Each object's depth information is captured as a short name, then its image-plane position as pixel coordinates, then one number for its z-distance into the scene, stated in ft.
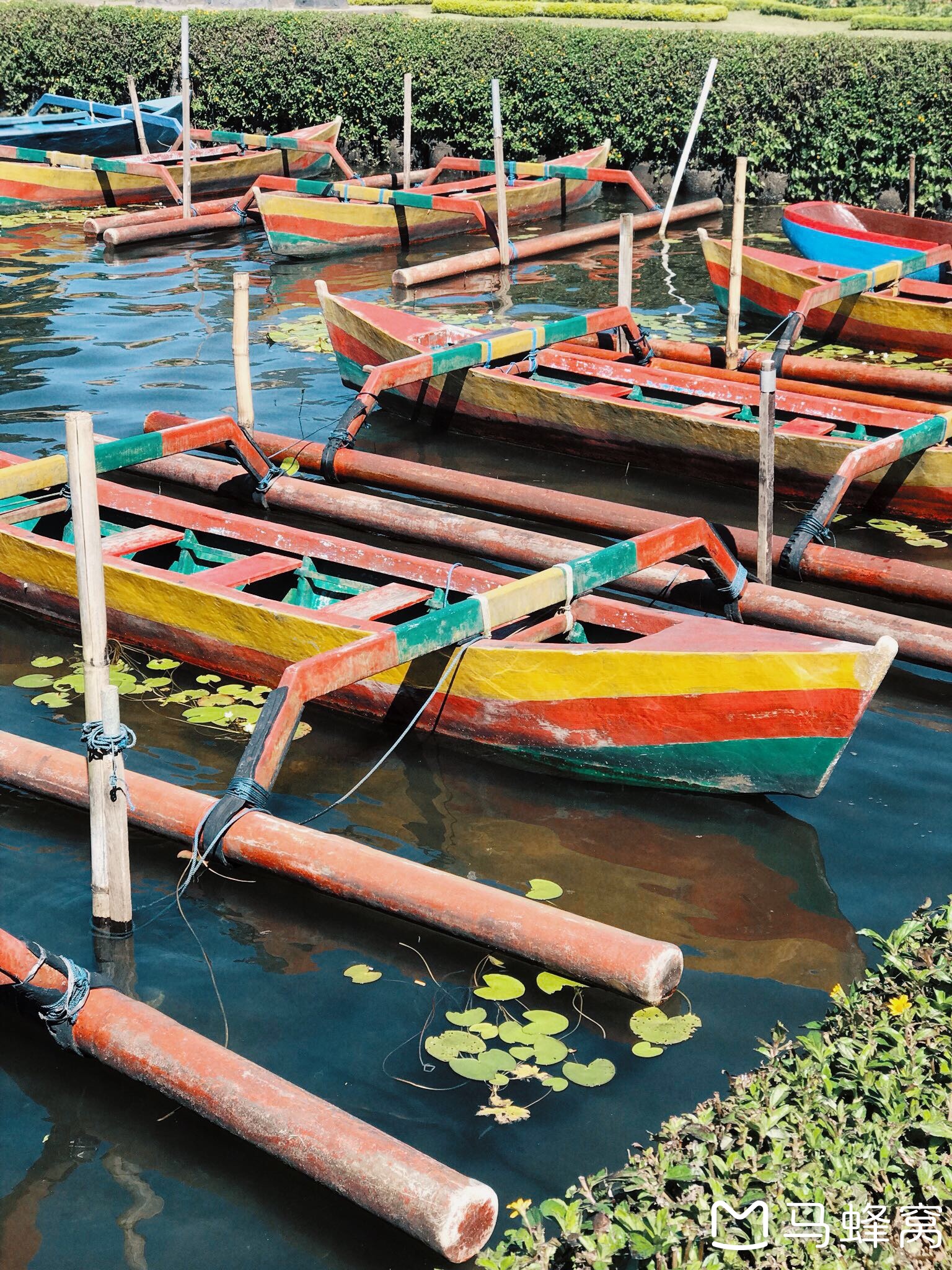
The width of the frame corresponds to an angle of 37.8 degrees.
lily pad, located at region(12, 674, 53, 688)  25.84
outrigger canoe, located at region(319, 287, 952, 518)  33.04
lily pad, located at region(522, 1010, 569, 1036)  17.03
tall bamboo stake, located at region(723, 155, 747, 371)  38.55
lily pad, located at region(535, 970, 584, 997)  17.74
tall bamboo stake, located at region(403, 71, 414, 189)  62.85
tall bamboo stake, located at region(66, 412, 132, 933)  16.08
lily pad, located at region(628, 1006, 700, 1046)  16.96
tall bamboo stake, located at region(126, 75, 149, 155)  71.72
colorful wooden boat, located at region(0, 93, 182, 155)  75.00
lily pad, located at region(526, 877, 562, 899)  19.70
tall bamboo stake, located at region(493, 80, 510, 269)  53.01
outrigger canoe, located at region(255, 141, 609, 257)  59.41
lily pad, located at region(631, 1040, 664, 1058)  16.71
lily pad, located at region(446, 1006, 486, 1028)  17.20
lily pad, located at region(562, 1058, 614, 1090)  16.20
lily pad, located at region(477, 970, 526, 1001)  17.65
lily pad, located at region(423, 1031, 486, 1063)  16.69
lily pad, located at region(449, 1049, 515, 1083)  16.33
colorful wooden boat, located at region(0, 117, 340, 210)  69.26
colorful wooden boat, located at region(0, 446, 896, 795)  20.02
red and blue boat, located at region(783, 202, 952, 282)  48.42
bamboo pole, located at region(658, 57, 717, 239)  55.72
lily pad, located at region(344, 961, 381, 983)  18.13
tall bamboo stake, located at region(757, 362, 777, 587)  27.25
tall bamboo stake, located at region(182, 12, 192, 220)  59.82
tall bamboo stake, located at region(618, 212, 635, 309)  40.68
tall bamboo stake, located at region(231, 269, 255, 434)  32.73
